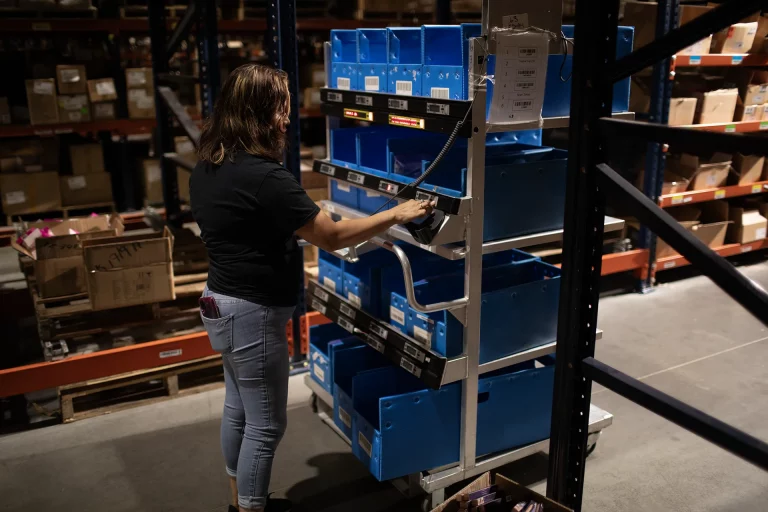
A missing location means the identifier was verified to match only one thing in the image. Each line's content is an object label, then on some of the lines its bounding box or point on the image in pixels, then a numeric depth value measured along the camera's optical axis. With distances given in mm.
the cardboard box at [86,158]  6891
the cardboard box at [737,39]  5434
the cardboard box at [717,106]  5492
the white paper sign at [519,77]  2516
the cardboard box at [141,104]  6949
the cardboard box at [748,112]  5715
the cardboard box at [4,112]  6484
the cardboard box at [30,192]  6605
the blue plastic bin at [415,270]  3008
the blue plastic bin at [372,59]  2973
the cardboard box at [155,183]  7230
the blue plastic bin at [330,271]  3455
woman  2328
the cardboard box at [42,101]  6398
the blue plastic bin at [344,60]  3184
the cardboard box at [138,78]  6820
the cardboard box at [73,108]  6586
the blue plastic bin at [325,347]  3369
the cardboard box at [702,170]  5691
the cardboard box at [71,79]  6469
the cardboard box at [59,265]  4004
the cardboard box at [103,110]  6805
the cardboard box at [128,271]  3887
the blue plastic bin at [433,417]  2777
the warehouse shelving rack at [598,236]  1574
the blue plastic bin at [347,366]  3227
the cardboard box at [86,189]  6938
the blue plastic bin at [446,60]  2527
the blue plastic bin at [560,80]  2754
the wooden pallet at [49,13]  6349
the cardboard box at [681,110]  5363
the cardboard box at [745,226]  6039
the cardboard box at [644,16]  5172
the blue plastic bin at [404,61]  2748
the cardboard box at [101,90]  6625
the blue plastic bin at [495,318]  2807
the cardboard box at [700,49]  5277
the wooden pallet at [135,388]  3752
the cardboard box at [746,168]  5930
